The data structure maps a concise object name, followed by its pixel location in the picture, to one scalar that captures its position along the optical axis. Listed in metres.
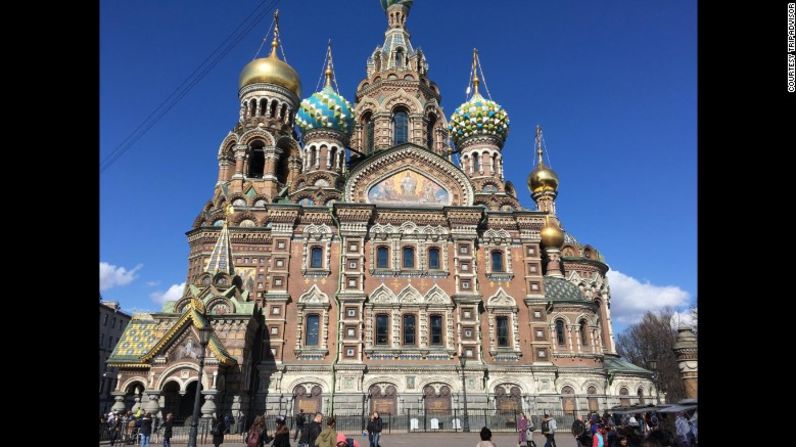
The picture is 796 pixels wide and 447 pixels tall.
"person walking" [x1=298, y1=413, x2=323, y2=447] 11.41
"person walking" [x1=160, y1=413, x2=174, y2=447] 15.04
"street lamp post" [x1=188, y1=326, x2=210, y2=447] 12.78
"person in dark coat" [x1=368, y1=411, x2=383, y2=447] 13.66
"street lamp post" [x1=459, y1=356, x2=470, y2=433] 22.44
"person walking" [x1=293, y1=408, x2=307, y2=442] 18.10
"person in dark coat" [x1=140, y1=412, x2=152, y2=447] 15.45
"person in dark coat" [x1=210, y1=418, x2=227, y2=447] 14.17
